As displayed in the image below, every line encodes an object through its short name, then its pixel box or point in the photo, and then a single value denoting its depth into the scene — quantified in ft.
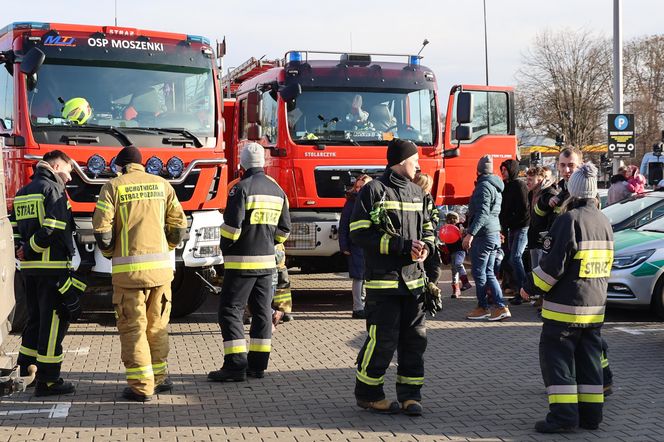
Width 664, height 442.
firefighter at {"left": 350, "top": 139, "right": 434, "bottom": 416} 21.40
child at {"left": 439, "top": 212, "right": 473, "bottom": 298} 40.88
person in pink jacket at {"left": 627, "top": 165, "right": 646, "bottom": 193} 52.29
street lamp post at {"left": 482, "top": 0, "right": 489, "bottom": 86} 153.38
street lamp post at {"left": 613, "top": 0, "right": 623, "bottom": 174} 68.08
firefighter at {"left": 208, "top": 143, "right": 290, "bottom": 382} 25.43
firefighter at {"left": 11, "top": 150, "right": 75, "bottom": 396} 23.80
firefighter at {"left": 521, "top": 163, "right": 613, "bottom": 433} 20.06
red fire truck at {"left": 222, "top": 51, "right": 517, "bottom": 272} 39.17
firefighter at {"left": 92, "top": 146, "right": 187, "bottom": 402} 23.21
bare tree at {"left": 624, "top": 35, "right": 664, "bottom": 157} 181.27
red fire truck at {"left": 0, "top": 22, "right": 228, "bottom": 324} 31.89
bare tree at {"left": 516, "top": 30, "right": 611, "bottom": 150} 163.63
